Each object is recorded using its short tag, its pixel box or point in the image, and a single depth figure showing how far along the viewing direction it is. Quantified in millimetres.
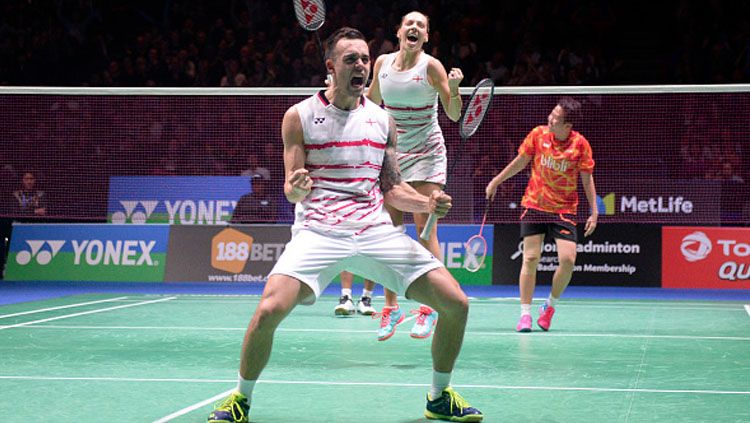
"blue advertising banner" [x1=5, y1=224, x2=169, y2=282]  13641
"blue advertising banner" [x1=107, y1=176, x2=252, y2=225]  13820
